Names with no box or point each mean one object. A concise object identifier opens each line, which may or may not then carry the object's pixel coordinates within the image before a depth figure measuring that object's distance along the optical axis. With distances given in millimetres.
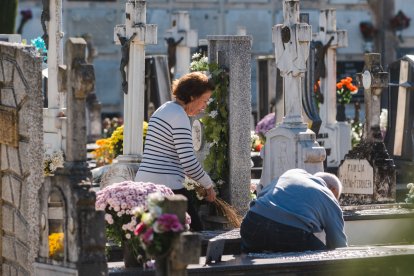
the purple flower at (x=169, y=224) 7293
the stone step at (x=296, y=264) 8578
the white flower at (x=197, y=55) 12930
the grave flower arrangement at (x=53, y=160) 12838
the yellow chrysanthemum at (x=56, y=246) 8422
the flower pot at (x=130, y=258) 8750
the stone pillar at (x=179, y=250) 7137
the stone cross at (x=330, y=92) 20453
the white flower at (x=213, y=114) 12352
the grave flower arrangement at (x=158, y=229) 7305
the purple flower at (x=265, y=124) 19578
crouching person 9406
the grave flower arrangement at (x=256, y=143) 18309
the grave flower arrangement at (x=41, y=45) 16266
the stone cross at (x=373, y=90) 14617
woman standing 10070
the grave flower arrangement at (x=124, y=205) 8570
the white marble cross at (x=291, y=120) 13281
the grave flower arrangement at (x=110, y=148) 16078
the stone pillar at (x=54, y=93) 13602
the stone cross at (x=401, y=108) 17328
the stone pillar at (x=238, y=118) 12219
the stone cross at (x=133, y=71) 14273
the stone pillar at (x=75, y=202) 8164
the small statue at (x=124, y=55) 14469
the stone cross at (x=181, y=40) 23328
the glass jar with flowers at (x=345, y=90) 21188
